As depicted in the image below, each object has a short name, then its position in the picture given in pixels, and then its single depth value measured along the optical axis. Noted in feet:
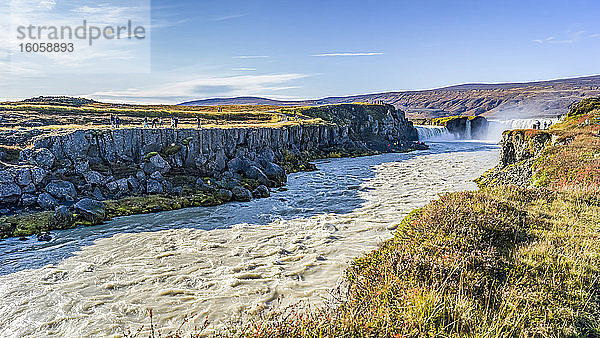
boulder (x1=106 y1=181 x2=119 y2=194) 71.41
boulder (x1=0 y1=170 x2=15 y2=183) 61.19
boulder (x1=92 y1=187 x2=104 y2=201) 68.23
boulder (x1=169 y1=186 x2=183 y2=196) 75.46
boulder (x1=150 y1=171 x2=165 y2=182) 78.07
